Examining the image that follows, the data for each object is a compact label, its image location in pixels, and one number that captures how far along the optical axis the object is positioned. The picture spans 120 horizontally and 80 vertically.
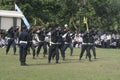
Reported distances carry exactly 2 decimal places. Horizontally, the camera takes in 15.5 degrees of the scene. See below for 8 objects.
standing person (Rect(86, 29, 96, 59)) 27.16
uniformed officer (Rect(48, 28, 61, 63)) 24.59
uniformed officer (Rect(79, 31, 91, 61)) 26.93
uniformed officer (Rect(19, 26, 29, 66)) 22.75
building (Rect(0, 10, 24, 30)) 42.79
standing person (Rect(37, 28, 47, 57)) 28.14
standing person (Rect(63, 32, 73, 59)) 29.33
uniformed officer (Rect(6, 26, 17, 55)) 29.53
